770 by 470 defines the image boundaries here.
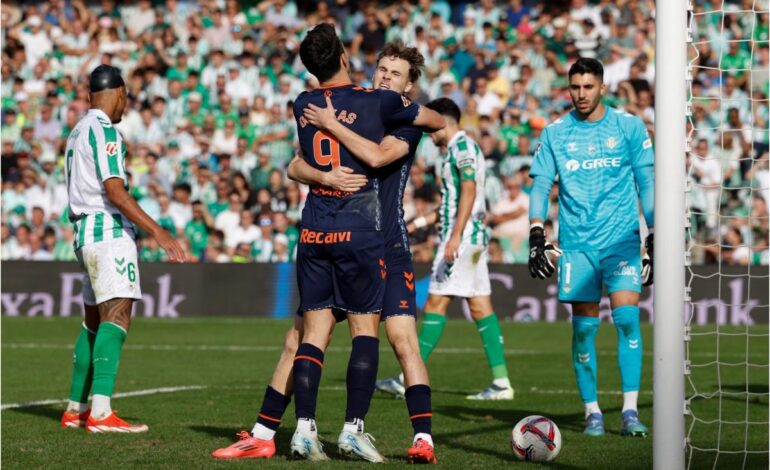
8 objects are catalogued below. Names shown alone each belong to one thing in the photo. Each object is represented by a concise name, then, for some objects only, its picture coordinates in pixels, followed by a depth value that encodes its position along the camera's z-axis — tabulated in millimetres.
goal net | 23555
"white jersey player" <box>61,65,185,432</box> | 16562
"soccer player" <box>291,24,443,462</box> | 13711
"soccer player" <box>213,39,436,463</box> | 13641
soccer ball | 14023
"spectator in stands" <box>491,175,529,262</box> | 40094
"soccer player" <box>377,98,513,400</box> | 21766
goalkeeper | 17281
